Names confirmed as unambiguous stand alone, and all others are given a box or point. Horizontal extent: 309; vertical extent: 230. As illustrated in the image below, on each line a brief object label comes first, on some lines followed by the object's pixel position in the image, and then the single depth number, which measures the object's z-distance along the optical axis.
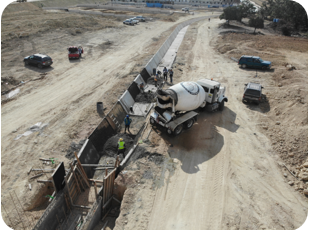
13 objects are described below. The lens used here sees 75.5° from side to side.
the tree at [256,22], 48.78
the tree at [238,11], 53.75
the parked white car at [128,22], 54.62
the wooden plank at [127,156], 11.55
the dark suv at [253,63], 26.33
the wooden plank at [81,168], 10.28
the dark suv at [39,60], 24.81
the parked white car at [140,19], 61.78
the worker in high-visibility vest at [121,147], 11.97
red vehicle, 28.45
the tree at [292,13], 48.46
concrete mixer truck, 13.38
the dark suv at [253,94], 18.17
